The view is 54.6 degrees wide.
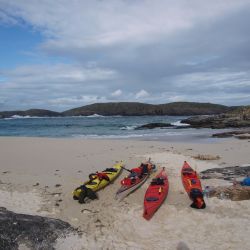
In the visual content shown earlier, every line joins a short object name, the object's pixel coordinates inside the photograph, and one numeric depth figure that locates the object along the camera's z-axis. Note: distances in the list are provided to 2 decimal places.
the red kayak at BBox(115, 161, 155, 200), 6.51
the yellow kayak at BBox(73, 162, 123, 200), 6.20
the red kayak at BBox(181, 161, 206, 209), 5.64
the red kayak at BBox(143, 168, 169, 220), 5.41
